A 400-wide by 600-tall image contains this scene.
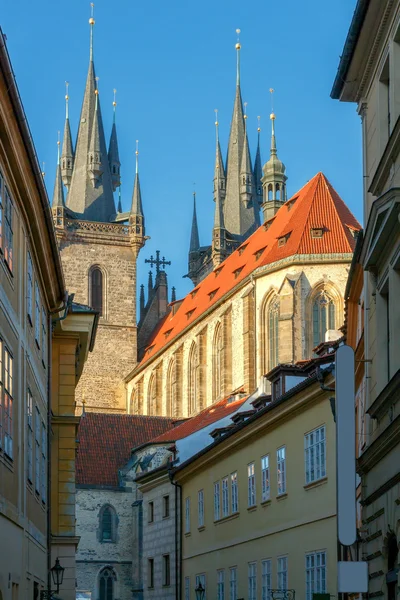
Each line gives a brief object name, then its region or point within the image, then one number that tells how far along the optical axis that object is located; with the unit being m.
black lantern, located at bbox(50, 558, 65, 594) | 23.17
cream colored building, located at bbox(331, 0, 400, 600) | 12.48
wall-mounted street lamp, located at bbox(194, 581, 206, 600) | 34.94
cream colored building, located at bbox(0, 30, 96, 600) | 14.77
